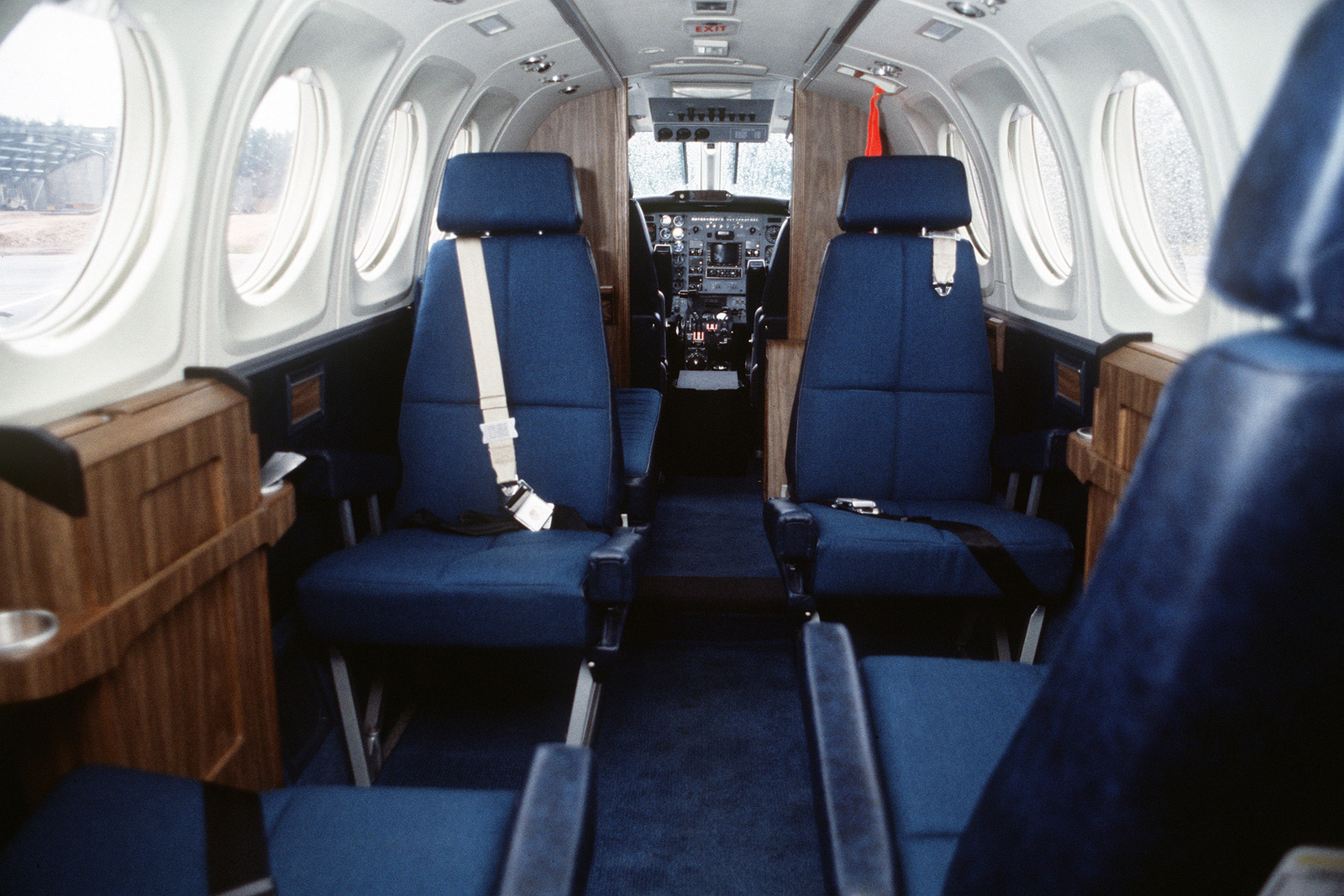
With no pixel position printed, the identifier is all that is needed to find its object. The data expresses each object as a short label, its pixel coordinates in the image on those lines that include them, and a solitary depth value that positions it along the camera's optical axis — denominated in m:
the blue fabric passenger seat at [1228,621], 0.48
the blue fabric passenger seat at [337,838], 1.01
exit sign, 3.88
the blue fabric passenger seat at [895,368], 2.82
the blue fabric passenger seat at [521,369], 2.62
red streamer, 4.39
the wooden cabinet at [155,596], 1.32
